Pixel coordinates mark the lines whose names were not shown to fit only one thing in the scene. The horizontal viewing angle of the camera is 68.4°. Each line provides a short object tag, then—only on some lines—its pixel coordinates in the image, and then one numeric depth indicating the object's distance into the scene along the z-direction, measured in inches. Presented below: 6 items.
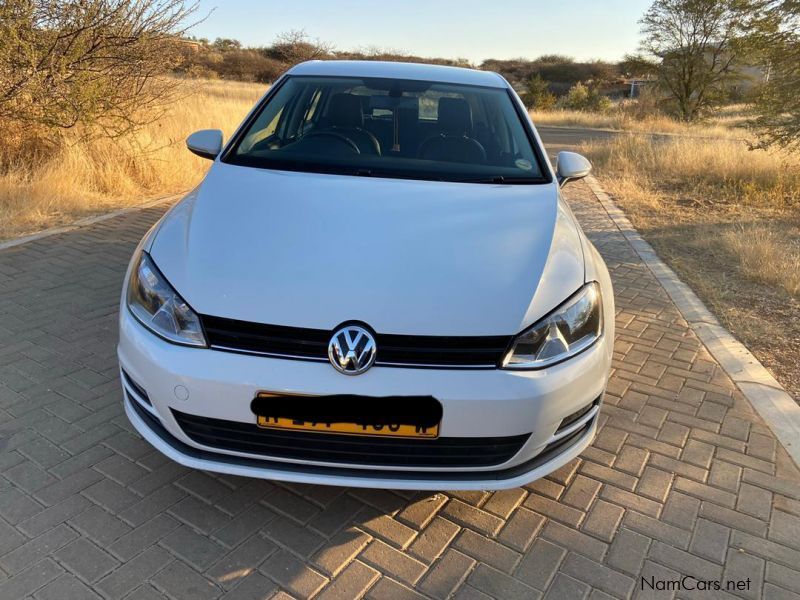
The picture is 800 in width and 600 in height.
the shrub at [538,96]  1413.5
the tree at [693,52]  1064.8
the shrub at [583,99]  1390.3
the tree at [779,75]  324.2
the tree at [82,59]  258.7
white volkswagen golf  74.6
